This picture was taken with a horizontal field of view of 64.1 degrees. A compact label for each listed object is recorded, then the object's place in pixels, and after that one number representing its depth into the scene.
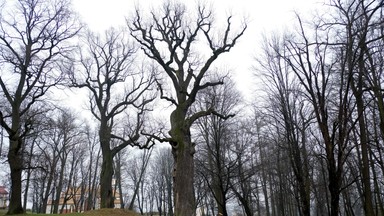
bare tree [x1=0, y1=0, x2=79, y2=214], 14.78
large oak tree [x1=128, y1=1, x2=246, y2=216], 11.78
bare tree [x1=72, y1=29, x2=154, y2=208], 19.56
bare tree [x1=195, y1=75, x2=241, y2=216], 19.00
